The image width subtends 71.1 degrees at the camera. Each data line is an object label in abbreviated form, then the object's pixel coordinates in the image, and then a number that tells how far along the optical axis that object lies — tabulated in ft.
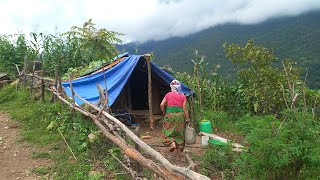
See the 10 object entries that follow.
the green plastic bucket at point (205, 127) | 17.91
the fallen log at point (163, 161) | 6.76
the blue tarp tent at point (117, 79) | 18.96
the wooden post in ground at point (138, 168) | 10.90
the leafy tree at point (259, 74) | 19.97
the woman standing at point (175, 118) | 13.97
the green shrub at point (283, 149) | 8.40
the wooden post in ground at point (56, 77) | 19.03
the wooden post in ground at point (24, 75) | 24.91
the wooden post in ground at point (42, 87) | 21.33
